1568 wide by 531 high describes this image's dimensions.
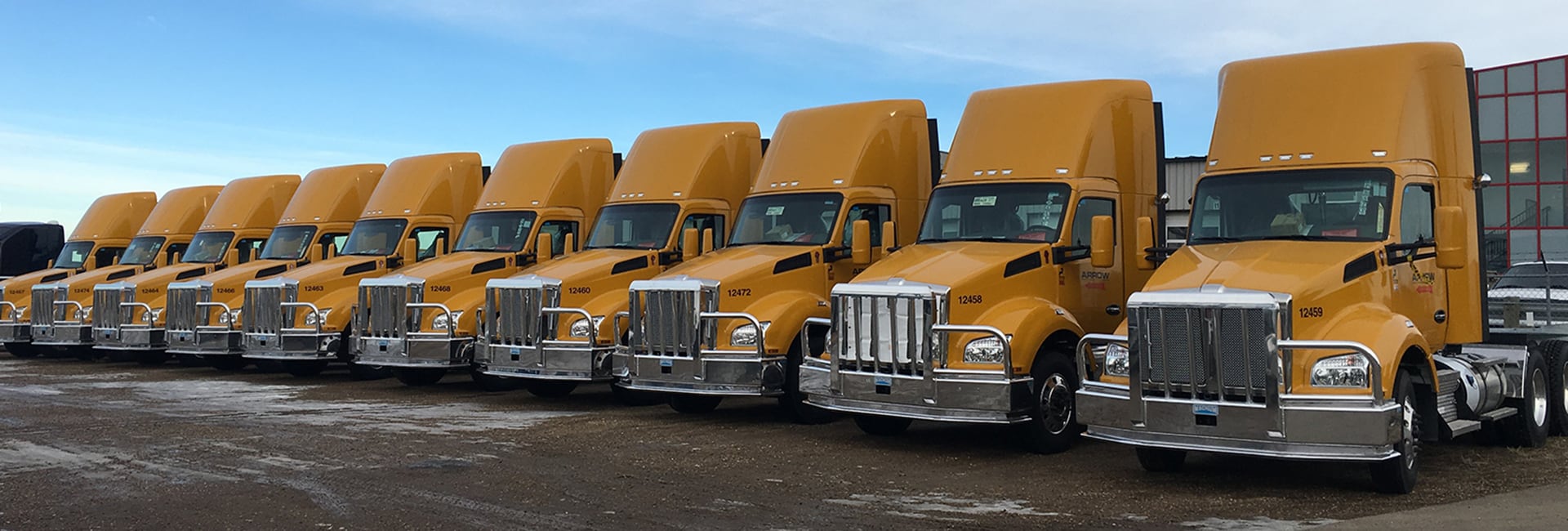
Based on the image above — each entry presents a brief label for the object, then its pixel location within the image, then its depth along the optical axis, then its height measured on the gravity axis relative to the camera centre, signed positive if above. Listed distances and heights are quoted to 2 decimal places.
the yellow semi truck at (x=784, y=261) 13.76 +0.28
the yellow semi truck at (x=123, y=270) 23.91 +0.55
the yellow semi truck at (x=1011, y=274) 11.50 +0.10
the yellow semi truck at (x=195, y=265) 22.66 +0.60
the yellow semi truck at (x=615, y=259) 15.43 +0.38
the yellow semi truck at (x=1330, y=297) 9.22 -0.12
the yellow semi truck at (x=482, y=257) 17.22 +0.50
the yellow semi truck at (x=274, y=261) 21.02 +0.59
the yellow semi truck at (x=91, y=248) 25.59 +1.05
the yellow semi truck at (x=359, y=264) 19.27 +0.47
